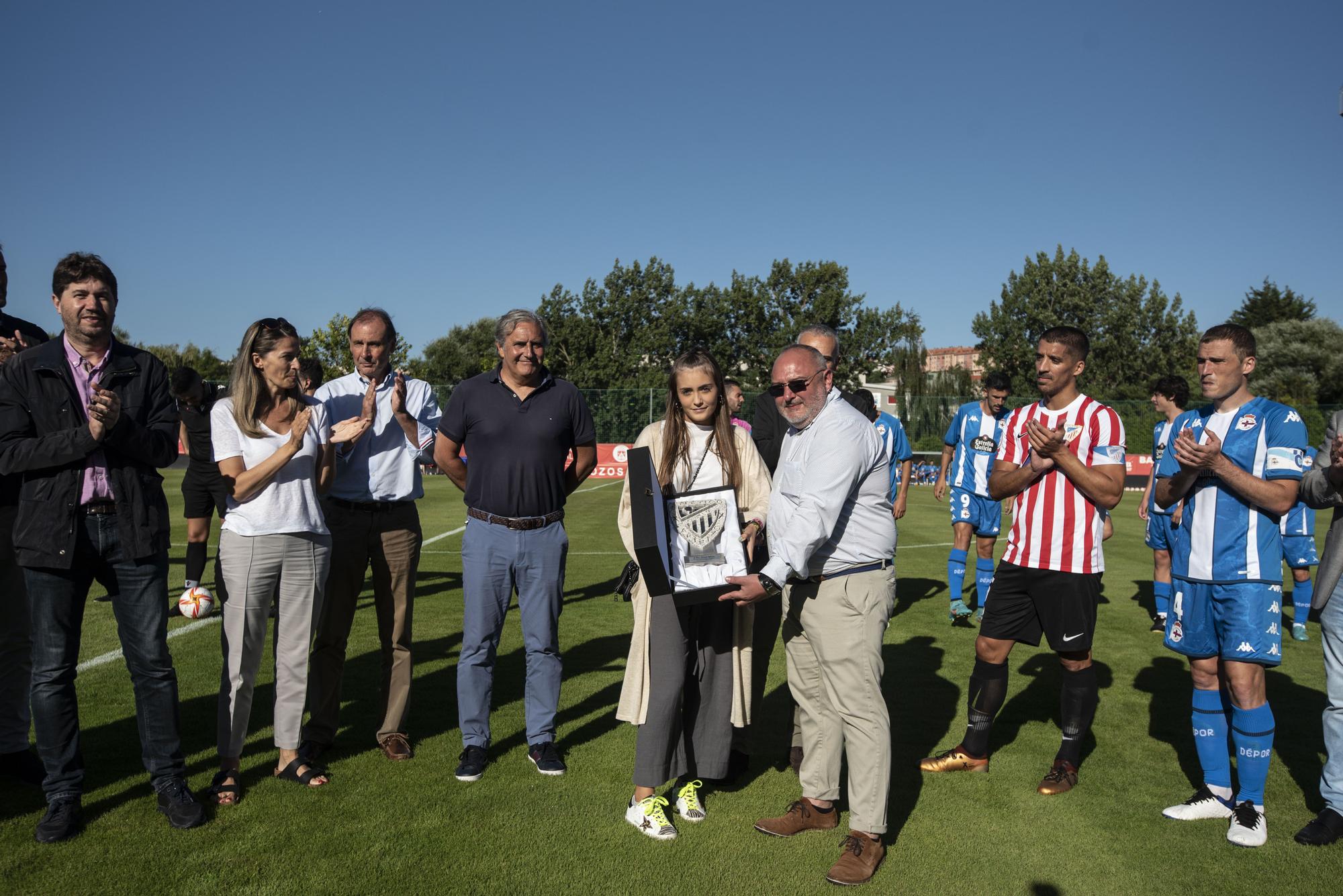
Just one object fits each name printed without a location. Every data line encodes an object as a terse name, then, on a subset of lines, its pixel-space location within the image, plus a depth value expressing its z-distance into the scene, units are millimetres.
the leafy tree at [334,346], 44969
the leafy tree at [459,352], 81375
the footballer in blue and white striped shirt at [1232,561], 3945
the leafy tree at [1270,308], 59938
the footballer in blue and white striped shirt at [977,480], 8672
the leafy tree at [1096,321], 60406
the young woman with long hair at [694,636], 3906
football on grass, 7430
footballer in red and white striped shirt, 4391
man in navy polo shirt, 4492
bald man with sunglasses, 3465
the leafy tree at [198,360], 47125
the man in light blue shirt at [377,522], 4680
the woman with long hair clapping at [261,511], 3986
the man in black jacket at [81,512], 3549
